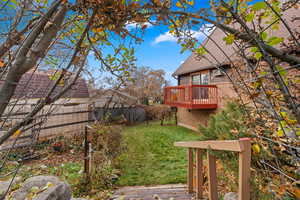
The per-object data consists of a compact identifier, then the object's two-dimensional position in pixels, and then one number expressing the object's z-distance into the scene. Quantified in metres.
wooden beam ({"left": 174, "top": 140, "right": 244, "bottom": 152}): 1.46
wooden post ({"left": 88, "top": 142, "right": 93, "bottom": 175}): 3.93
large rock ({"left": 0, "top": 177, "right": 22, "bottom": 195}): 2.15
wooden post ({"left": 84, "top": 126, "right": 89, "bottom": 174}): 3.97
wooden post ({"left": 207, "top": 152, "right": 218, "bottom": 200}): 2.03
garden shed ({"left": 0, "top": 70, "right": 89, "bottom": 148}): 5.88
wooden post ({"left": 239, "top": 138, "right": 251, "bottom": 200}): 1.43
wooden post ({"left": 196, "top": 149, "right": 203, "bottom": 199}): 2.46
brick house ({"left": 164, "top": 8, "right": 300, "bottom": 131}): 8.09
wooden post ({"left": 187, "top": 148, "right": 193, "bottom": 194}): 2.88
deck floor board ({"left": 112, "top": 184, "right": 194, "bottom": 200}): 2.84
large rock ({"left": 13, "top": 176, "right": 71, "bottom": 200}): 1.95
